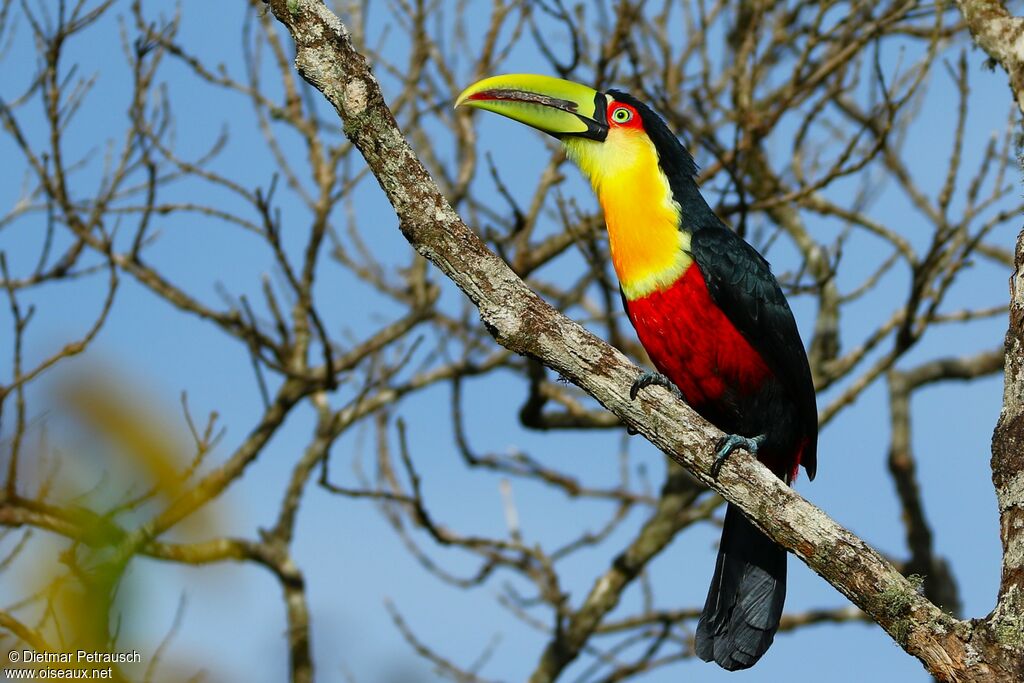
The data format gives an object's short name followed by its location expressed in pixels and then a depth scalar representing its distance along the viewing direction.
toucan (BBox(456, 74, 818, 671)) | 9.20
